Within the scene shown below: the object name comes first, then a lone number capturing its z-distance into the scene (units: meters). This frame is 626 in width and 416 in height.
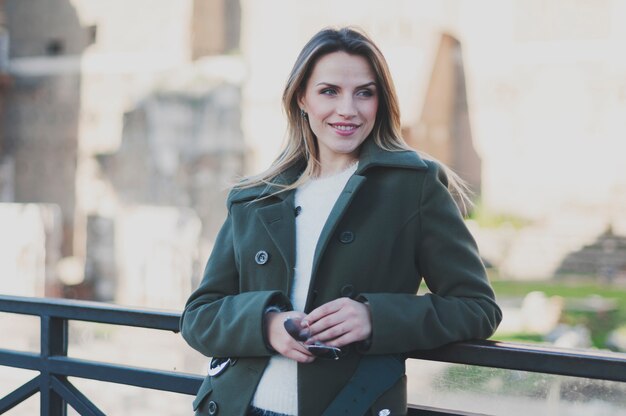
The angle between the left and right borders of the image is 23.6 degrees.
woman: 2.49
